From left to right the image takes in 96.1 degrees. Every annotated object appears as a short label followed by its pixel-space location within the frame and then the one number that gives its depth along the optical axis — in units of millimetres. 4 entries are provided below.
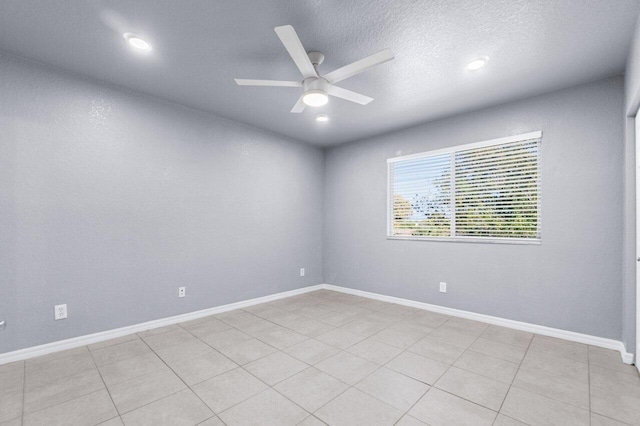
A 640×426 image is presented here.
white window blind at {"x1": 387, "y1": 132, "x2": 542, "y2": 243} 3186
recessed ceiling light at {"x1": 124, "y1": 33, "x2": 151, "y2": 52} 2188
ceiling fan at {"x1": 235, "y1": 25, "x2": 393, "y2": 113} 1872
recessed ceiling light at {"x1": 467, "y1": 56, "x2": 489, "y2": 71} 2455
